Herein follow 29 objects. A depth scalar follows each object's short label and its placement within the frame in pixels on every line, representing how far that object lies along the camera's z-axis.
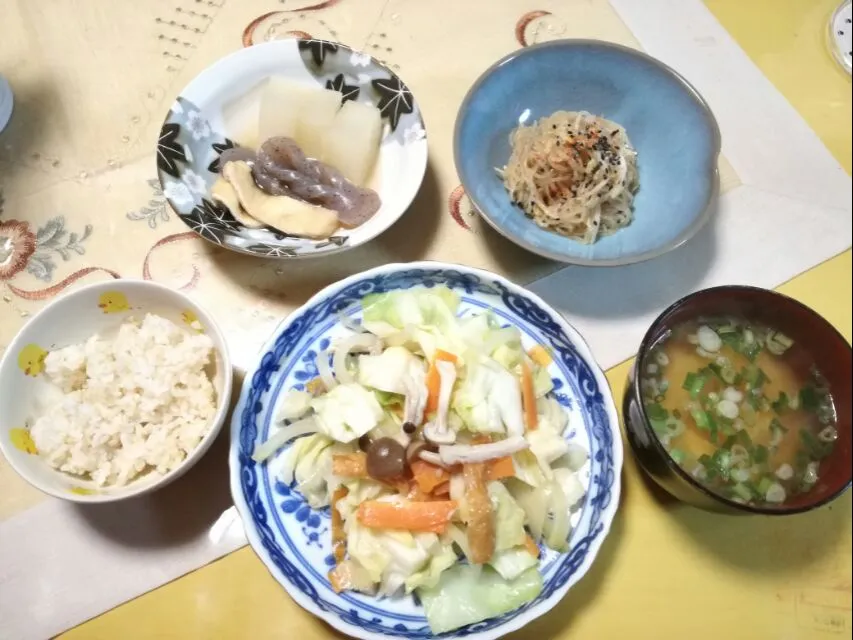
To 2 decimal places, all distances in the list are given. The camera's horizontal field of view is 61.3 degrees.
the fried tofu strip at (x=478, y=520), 0.34
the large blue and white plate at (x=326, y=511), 0.34
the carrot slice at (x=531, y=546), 0.36
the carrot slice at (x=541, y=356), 0.40
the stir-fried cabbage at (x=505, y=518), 0.35
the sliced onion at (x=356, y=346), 0.38
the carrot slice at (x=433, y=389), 0.36
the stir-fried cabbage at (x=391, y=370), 0.36
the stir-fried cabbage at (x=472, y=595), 0.34
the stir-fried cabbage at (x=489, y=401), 0.36
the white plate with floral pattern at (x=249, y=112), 0.41
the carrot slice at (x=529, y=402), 0.37
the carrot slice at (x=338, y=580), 0.35
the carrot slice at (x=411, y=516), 0.34
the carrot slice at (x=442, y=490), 0.35
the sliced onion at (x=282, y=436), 0.37
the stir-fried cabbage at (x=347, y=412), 0.35
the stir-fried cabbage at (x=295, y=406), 0.37
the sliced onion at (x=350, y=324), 0.40
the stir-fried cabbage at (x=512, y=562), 0.35
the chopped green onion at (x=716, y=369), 0.41
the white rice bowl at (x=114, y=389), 0.35
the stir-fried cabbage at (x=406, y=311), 0.39
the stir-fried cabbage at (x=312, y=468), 0.37
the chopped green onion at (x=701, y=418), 0.40
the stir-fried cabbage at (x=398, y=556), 0.34
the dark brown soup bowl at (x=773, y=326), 0.36
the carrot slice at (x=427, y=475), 0.35
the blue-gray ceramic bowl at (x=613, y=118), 0.43
